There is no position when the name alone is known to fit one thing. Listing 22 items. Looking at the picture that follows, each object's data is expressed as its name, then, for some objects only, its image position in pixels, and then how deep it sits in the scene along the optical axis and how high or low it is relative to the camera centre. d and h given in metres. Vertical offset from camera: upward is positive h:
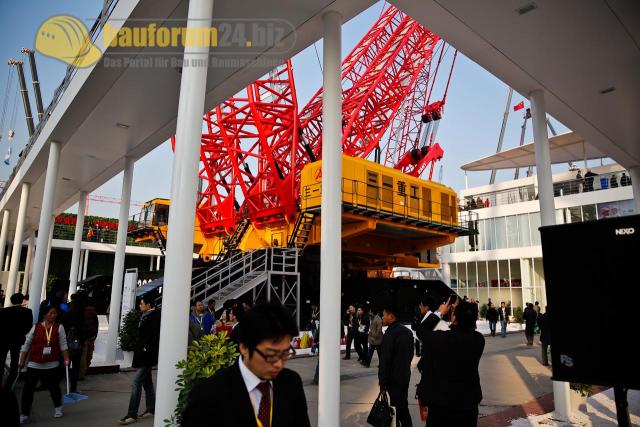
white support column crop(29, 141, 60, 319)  9.45 +1.28
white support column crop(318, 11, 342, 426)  4.85 +0.70
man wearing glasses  1.64 -0.44
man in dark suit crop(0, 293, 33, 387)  5.73 -0.73
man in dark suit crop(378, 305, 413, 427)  4.62 -0.95
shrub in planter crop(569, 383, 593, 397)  6.65 -1.67
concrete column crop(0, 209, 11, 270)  19.66 +2.36
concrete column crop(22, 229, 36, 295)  27.46 +1.68
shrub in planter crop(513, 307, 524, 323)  30.86 -2.36
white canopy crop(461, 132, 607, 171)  27.62 +11.59
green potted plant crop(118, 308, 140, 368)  10.62 -1.44
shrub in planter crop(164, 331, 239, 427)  3.61 -0.73
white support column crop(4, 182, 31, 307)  13.73 +2.10
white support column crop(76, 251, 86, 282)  38.14 +1.50
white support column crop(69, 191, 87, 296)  14.54 +1.40
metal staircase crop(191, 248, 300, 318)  16.81 +0.16
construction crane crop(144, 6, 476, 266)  20.23 +7.74
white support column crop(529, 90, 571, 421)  6.41 +2.05
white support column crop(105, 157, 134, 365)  10.19 +0.36
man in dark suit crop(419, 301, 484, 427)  3.70 -0.81
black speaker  2.52 -0.09
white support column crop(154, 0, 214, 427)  3.80 +0.58
